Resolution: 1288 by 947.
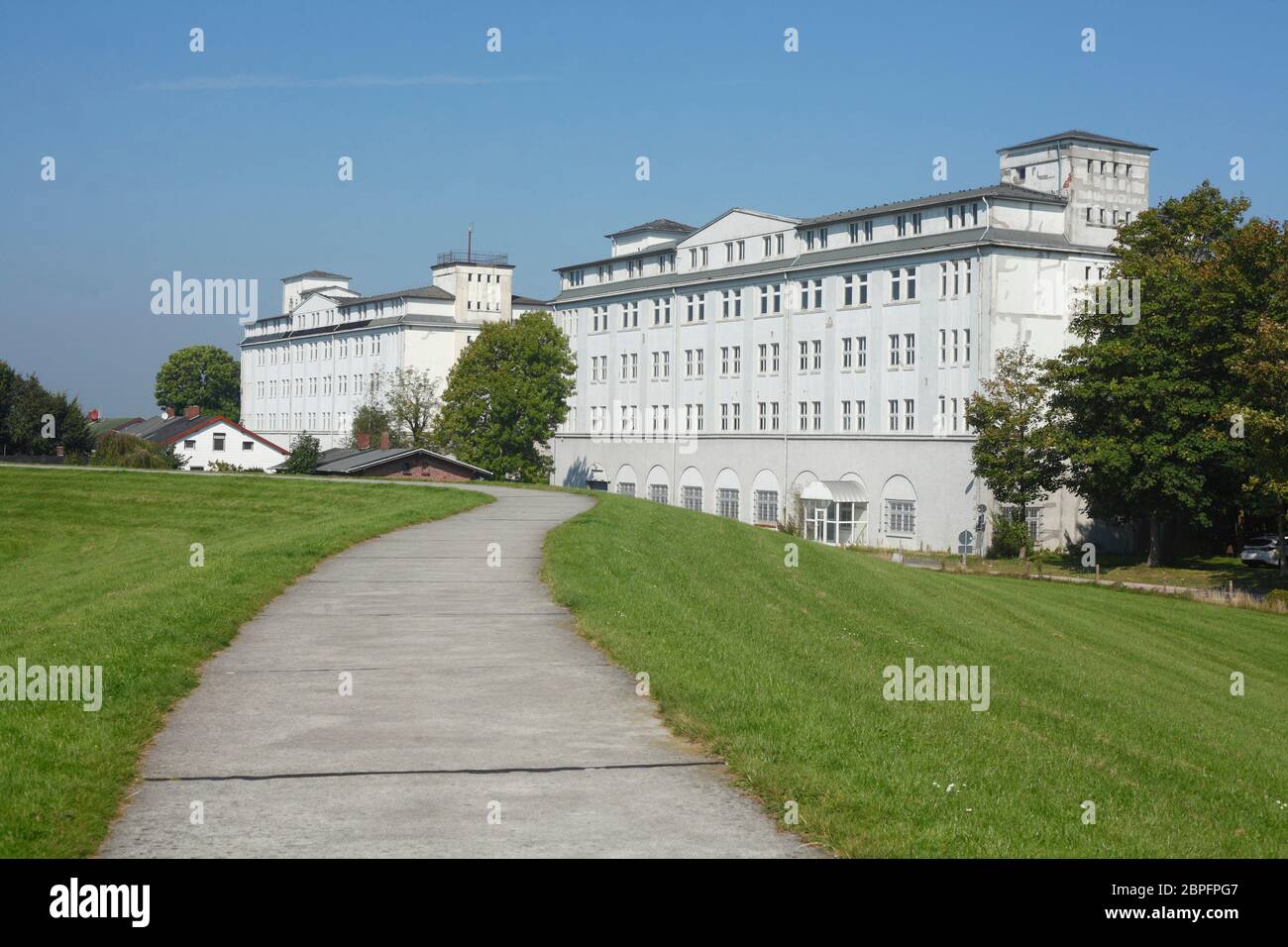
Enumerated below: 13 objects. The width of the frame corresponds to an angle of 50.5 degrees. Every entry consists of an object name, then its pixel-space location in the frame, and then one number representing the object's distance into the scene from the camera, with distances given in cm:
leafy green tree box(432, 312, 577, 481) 9931
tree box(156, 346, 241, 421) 18625
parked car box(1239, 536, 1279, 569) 6525
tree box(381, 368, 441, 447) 12662
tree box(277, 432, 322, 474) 9381
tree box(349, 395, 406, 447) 12535
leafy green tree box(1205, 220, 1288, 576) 4725
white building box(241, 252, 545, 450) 14150
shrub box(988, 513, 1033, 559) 6906
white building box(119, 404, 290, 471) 12019
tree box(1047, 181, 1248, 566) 5891
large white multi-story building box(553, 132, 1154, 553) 7356
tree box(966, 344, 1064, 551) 6625
